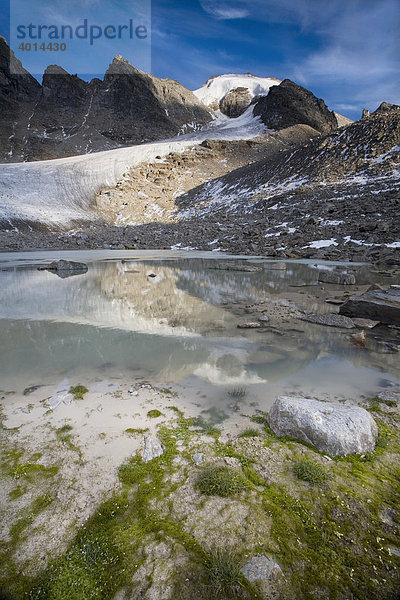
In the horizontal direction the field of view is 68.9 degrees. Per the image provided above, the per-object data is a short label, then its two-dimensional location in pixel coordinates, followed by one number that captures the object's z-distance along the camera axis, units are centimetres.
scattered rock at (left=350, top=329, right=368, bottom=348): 643
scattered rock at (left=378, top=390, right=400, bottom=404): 420
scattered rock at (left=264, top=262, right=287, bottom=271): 1831
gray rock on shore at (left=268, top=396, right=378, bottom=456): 306
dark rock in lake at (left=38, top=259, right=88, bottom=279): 1745
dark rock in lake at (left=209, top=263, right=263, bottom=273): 1796
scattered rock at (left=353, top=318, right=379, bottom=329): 754
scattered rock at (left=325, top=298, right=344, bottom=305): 997
